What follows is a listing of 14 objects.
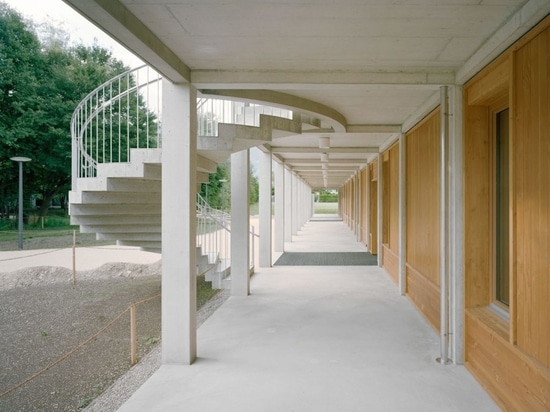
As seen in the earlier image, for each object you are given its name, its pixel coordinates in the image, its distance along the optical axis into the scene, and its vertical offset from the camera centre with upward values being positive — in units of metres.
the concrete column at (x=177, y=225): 4.05 -0.15
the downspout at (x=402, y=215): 6.99 -0.10
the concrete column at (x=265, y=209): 9.83 +0.01
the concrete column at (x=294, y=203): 17.98 +0.30
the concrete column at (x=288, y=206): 15.74 +0.14
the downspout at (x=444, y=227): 4.07 -0.18
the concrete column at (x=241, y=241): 7.06 -0.54
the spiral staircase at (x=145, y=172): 4.96 +0.47
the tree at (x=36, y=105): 23.89 +6.30
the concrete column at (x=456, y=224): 3.95 -0.14
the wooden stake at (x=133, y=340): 4.31 -1.42
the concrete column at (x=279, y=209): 12.99 +0.02
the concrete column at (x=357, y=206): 16.47 +0.14
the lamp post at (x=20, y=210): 12.03 +0.01
